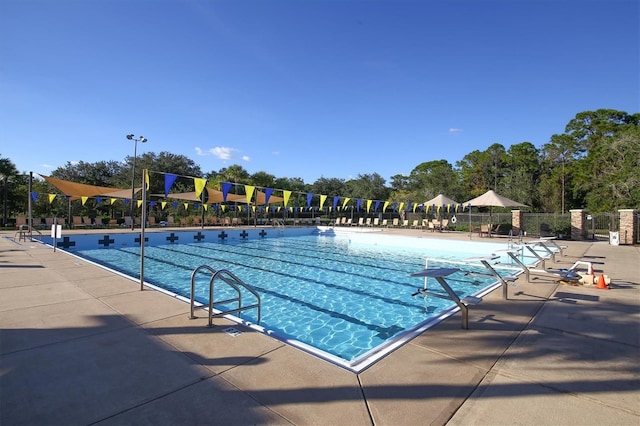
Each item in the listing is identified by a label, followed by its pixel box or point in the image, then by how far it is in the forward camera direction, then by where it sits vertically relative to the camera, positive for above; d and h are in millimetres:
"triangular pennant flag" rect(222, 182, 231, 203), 13228 +1039
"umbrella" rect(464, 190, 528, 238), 14000 +712
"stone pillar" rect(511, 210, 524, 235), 16297 -229
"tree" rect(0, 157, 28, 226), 20938 +1424
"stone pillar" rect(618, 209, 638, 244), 12984 -322
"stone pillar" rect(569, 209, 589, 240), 14930 -361
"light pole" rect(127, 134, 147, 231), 17558 +4123
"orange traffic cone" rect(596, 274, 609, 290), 5375 -1154
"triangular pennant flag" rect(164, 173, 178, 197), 7949 +819
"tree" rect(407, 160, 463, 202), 33369 +3513
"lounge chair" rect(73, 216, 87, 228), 19219 -769
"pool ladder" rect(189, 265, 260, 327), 3356 -1014
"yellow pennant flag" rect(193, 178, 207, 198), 11056 +884
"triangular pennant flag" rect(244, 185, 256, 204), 13575 +931
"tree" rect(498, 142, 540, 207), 30328 +5374
